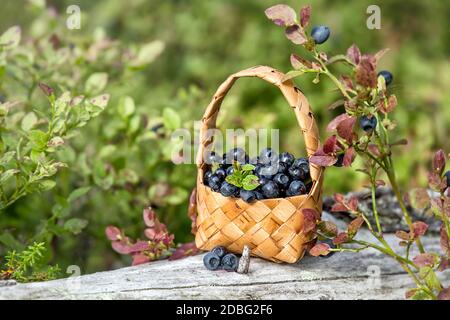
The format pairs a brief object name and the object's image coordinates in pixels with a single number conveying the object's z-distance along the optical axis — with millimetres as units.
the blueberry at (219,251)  777
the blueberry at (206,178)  796
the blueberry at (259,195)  768
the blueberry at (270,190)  764
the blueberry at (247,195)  762
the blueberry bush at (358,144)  737
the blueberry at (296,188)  765
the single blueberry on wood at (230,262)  774
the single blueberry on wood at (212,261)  776
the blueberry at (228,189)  766
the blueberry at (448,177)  769
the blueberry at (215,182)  780
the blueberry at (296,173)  772
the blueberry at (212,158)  790
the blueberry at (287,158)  777
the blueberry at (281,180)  768
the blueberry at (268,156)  783
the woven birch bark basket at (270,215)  759
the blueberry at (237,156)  787
